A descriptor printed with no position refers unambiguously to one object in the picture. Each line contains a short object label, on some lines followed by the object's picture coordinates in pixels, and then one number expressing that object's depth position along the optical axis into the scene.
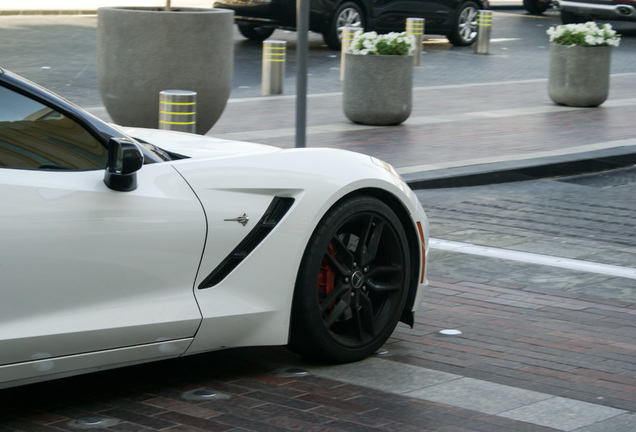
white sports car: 4.00
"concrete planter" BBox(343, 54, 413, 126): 13.05
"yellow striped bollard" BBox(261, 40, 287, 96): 15.49
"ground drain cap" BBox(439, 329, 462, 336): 5.59
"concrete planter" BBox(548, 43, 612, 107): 14.89
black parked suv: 20.27
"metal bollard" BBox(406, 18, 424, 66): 19.61
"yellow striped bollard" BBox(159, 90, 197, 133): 10.06
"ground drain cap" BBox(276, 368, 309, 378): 4.84
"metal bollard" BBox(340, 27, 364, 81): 17.19
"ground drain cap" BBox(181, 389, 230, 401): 4.49
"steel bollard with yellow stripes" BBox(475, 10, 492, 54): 21.48
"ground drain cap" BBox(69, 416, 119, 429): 4.11
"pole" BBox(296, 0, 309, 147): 8.77
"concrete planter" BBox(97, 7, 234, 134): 10.91
